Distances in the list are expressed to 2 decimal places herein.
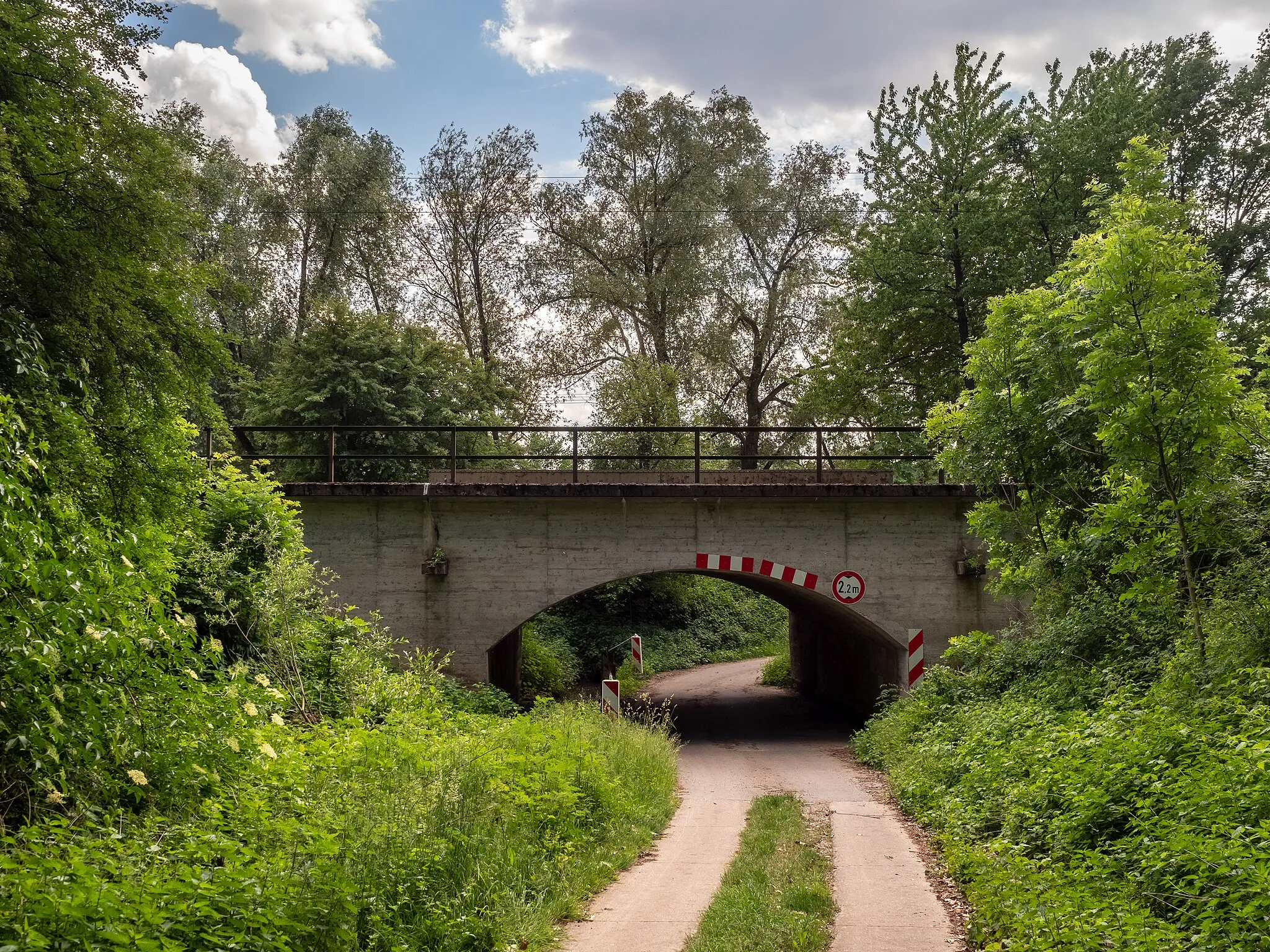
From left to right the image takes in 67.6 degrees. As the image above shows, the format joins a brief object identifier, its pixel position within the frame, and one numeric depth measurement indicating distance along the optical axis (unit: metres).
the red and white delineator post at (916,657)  15.16
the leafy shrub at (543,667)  21.67
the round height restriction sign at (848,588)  15.44
